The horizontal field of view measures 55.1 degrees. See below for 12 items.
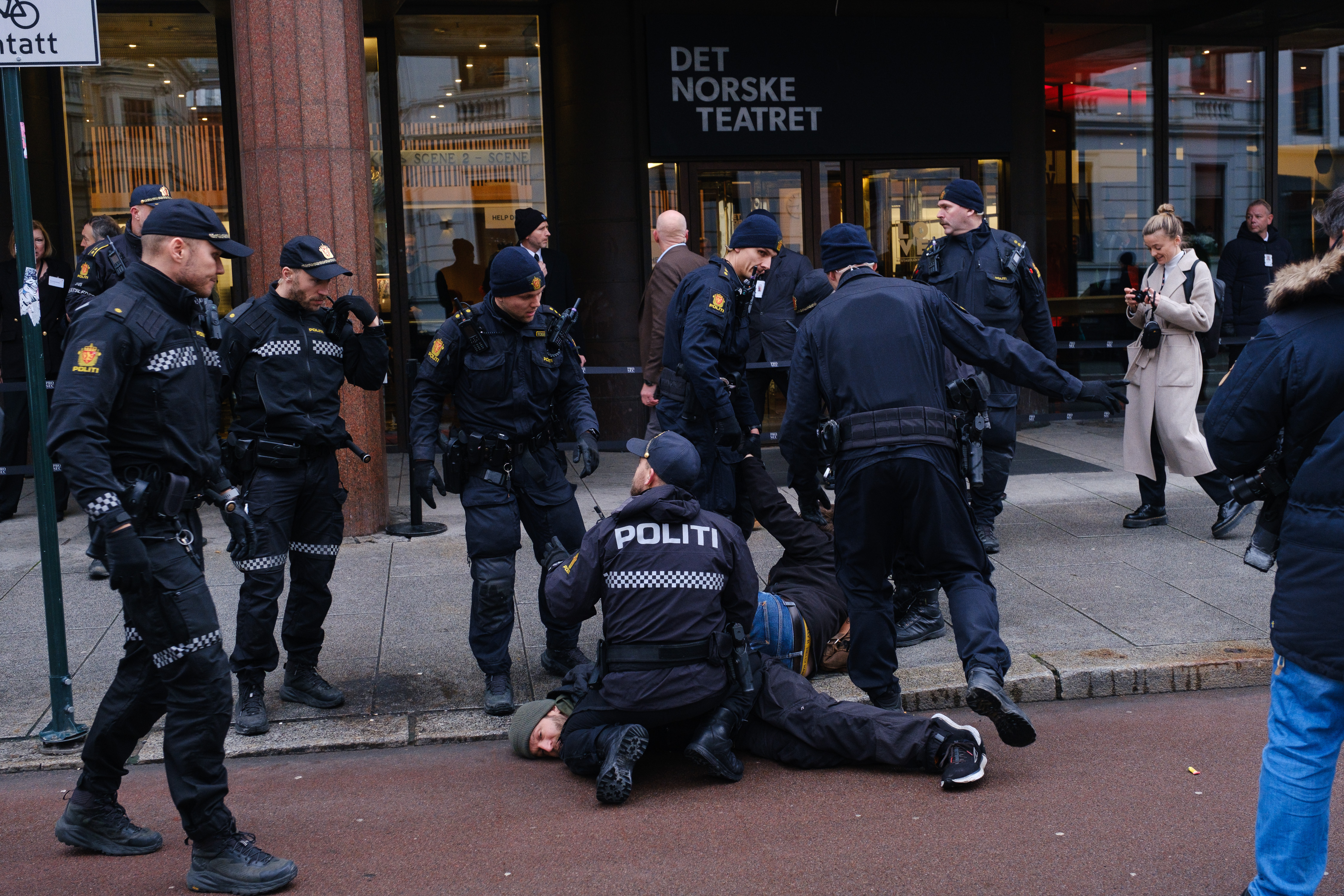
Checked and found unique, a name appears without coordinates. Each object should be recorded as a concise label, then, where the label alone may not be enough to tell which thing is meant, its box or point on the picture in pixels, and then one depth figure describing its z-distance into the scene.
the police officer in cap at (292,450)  5.40
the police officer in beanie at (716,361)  6.40
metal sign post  5.11
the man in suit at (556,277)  9.81
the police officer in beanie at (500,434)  5.55
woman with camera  8.02
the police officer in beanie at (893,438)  4.86
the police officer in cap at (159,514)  3.89
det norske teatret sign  11.73
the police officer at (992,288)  7.41
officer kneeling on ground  4.57
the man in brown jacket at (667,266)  8.15
